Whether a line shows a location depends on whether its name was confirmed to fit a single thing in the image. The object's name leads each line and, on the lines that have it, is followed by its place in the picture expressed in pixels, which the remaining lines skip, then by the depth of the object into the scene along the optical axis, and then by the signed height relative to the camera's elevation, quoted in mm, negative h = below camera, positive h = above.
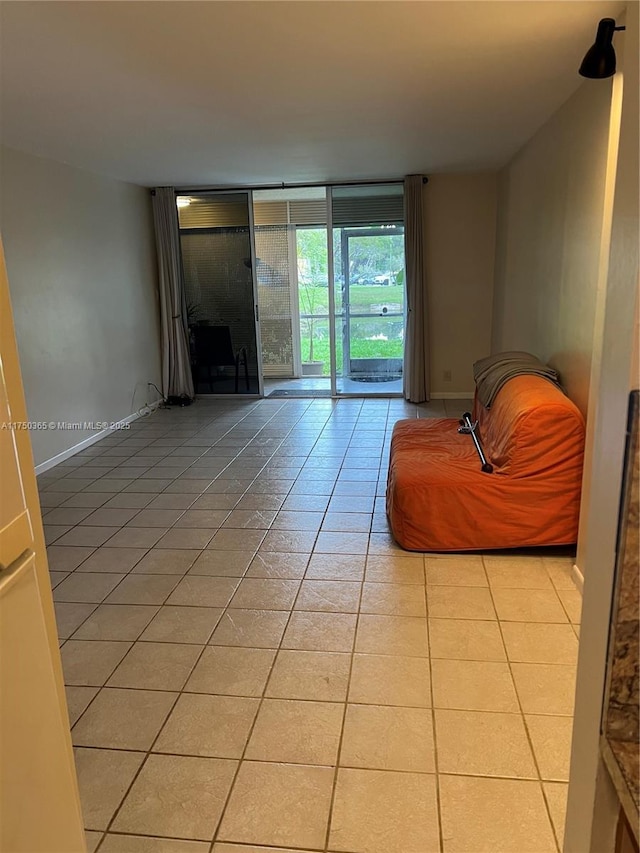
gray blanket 3234 -508
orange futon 2736 -973
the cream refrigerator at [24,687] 856 -596
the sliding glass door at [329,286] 6270 +12
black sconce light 2131 +792
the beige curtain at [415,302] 5906 -191
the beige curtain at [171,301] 6266 -119
